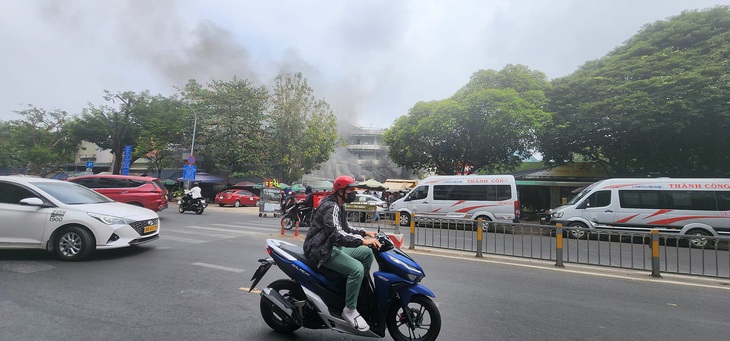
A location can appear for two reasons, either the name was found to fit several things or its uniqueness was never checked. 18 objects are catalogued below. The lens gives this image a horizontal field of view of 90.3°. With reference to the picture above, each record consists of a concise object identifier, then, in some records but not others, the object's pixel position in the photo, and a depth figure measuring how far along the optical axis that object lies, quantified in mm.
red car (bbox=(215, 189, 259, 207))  24619
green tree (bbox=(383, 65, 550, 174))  19719
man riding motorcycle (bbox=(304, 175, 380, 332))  3033
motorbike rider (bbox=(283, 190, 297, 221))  11727
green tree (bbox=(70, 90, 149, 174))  29328
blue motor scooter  3072
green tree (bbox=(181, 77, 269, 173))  27203
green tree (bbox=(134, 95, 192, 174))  27534
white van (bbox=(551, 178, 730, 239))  11352
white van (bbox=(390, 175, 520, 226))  14266
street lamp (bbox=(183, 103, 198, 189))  23828
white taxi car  5777
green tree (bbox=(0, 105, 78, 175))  33094
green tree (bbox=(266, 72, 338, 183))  28156
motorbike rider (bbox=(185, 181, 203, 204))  16531
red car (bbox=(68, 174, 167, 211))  12570
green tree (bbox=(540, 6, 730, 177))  14828
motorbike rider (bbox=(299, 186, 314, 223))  11727
